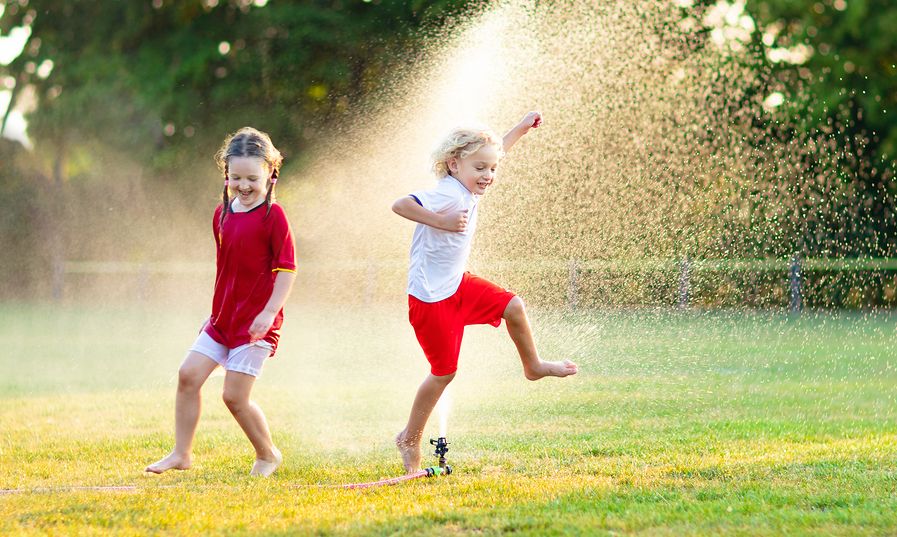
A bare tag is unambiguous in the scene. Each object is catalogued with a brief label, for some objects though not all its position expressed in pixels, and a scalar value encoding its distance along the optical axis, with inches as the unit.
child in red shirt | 383.6
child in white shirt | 374.6
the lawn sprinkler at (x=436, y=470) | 362.3
